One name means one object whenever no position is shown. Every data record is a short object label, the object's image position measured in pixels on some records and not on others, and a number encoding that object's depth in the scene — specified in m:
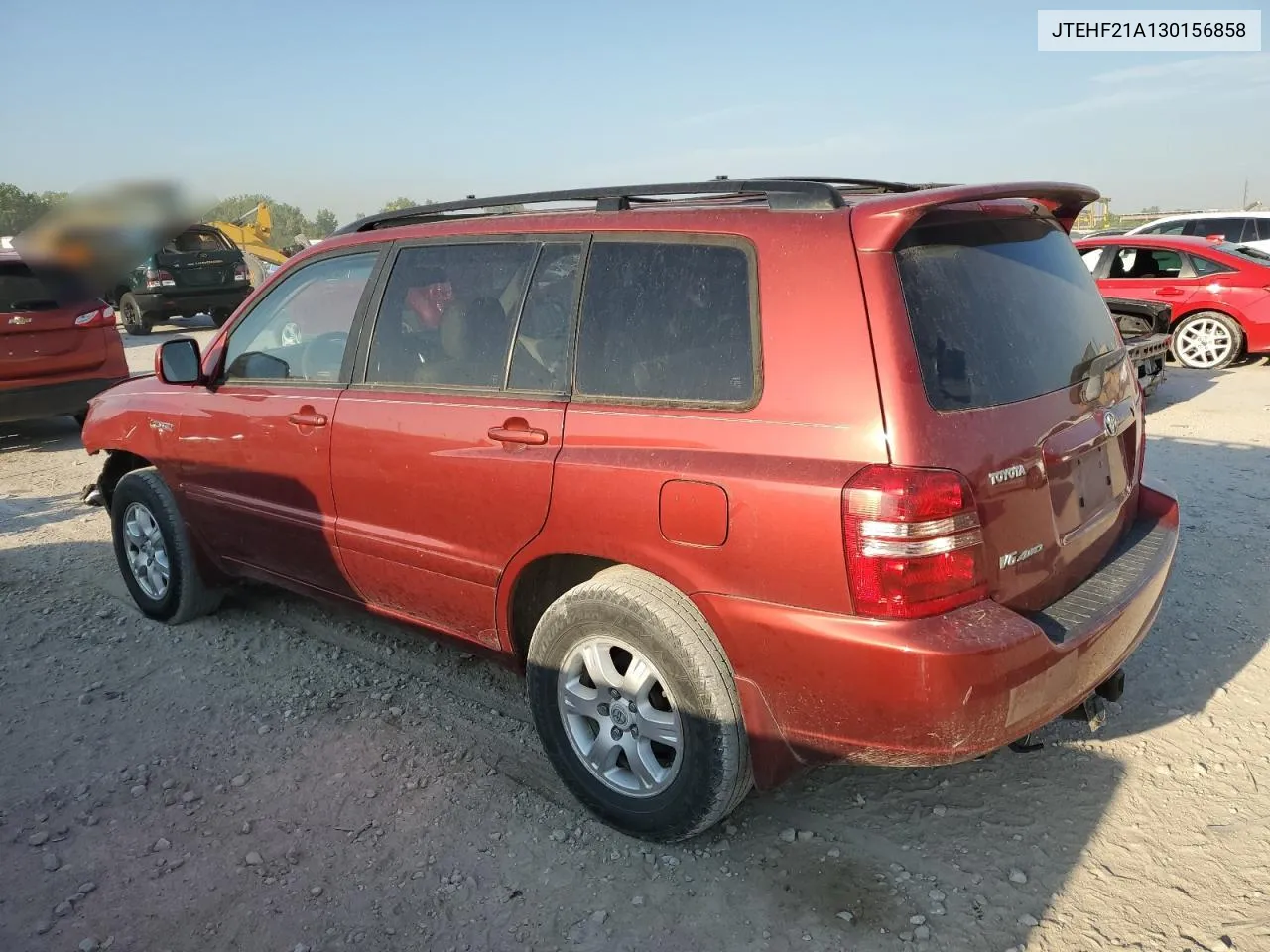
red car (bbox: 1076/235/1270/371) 9.92
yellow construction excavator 23.56
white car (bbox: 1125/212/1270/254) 14.85
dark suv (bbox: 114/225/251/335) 15.80
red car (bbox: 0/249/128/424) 7.85
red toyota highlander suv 2.25
